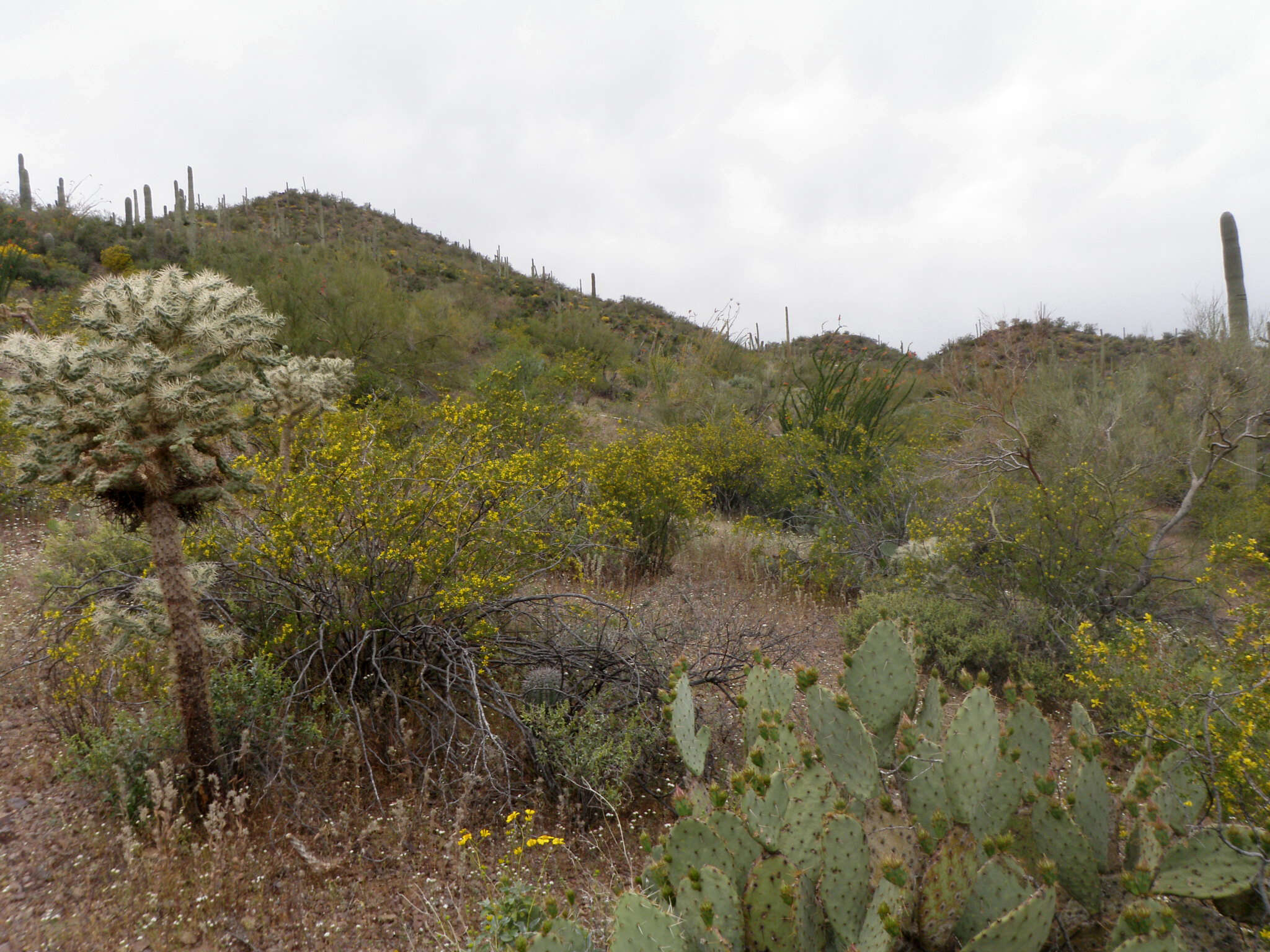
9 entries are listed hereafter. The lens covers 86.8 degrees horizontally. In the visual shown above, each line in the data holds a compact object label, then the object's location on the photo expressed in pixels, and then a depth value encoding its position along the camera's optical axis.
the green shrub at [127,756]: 2.82
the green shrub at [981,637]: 4.67
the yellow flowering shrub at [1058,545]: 5.04
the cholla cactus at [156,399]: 2.27
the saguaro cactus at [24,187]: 27.74
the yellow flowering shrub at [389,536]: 3.50
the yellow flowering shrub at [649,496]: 7.02
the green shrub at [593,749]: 3.08
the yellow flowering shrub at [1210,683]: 2.25
